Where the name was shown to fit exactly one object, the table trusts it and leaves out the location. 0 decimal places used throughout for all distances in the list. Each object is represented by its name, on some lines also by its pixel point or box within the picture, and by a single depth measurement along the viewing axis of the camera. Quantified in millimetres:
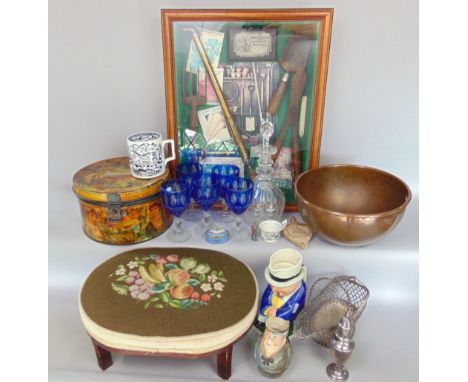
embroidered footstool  952
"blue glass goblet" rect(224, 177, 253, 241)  1209
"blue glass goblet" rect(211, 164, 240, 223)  1294
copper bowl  1143
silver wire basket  1101
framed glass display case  1225
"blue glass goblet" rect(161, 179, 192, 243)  1214
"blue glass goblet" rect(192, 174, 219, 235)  1247
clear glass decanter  1271
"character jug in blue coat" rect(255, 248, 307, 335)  1072
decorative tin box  1197
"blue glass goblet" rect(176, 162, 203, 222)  1351
